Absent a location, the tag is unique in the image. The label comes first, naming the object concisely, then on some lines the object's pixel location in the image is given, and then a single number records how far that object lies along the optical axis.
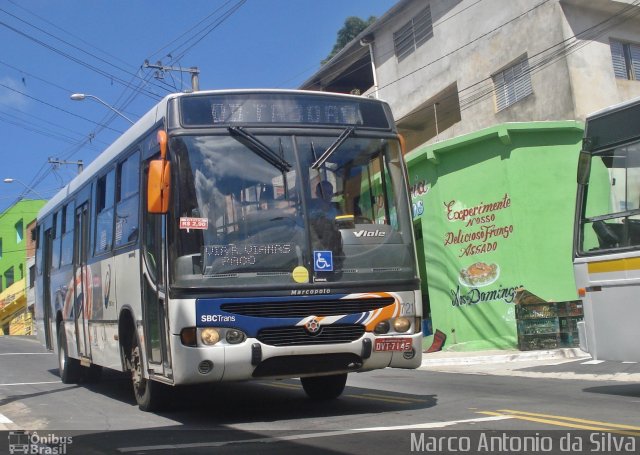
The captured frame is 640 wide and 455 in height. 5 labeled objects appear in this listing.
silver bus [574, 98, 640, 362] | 8.43
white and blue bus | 7.02
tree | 57.87
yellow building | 54.56
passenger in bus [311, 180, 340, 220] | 7.45
